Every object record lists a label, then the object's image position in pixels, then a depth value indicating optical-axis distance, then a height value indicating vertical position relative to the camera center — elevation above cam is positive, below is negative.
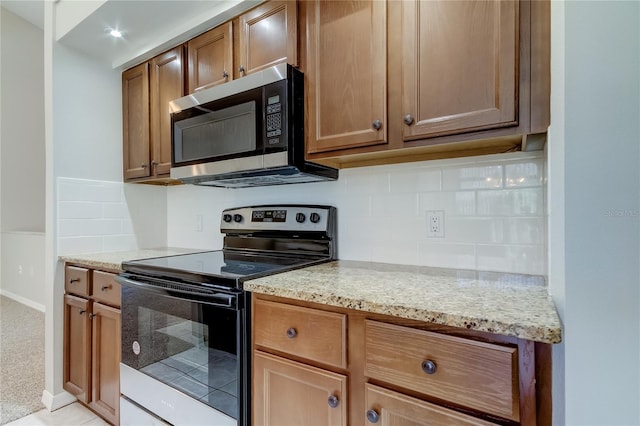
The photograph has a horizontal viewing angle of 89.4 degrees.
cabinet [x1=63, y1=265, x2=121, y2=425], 1.67 -0.73
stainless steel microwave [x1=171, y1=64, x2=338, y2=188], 1.40 +0.37
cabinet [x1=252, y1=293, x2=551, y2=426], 0.73 -0.43
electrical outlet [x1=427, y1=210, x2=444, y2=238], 1.42 -0.05
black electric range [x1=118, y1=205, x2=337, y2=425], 1.17 -0.43
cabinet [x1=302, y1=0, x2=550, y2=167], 0.97 +0.47
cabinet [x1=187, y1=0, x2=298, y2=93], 1.44 +0.82
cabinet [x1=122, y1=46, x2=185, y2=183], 1.92 +0.63
